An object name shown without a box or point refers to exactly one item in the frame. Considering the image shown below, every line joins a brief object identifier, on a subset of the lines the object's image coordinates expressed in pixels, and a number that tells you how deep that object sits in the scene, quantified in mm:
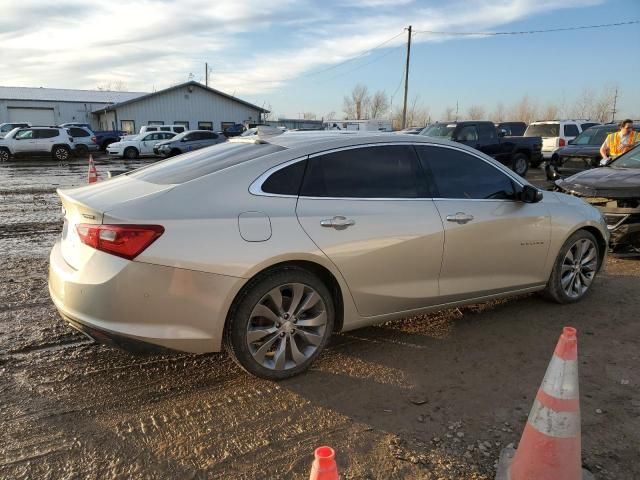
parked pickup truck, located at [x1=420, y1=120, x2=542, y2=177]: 15656
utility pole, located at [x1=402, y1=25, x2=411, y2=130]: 39906
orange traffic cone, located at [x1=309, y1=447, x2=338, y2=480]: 1749
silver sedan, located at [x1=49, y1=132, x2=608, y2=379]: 3004
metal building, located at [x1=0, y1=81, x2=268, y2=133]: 44000
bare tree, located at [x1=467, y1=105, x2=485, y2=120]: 90362
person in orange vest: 9516
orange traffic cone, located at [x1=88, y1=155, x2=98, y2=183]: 8717
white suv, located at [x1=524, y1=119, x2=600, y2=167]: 19750
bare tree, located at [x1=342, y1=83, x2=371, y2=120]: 89562
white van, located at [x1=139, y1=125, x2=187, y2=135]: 33281
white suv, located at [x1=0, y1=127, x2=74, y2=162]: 25375
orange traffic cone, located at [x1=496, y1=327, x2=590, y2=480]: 2355
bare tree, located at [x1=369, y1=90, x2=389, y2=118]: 91000
